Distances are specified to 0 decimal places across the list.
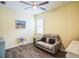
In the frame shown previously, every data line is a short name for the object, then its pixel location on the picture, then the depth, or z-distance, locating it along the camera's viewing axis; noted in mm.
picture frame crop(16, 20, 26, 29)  3400
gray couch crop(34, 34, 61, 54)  2405
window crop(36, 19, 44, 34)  3783
